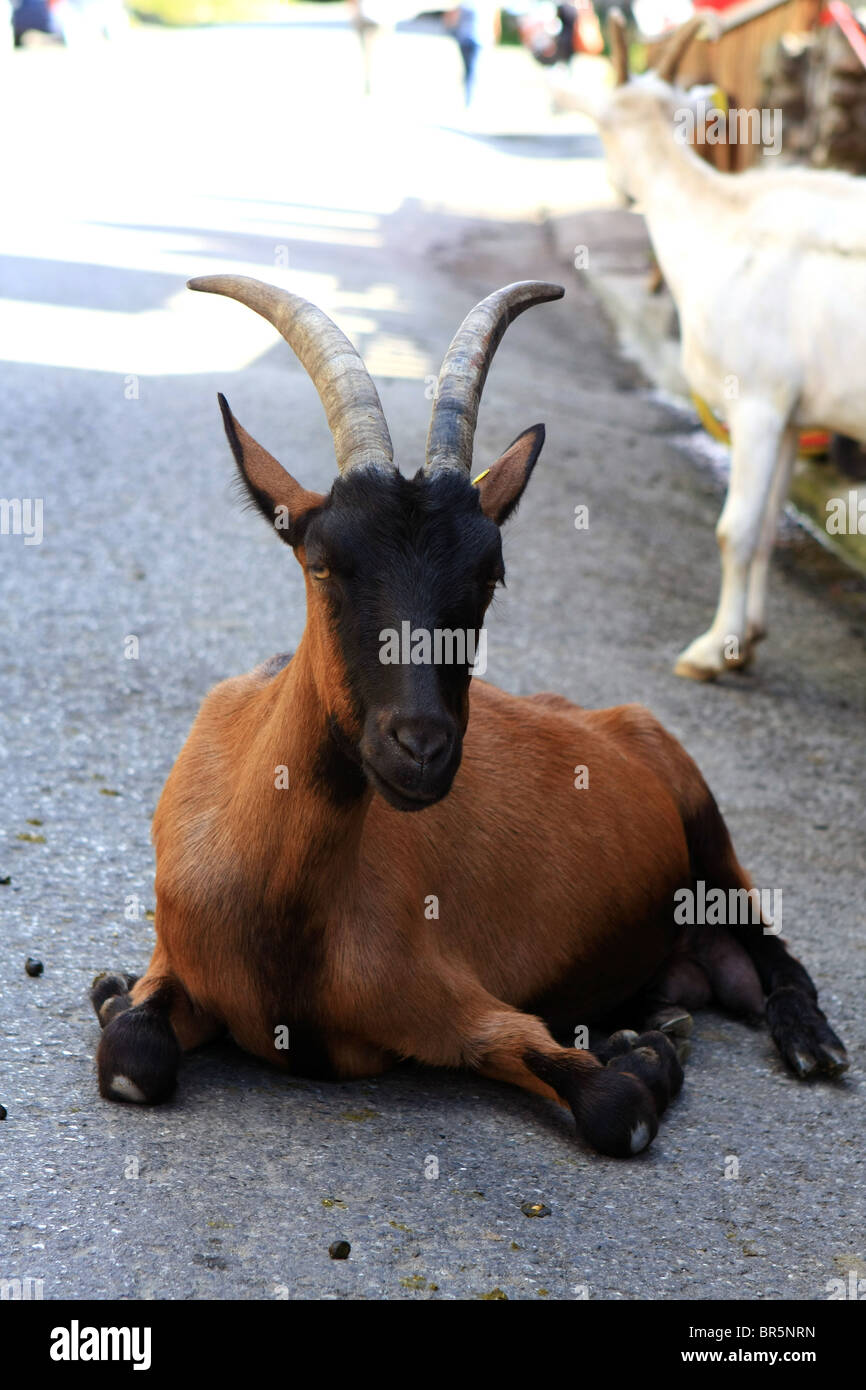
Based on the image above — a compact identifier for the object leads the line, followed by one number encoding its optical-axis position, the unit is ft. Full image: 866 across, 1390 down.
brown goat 10.78
